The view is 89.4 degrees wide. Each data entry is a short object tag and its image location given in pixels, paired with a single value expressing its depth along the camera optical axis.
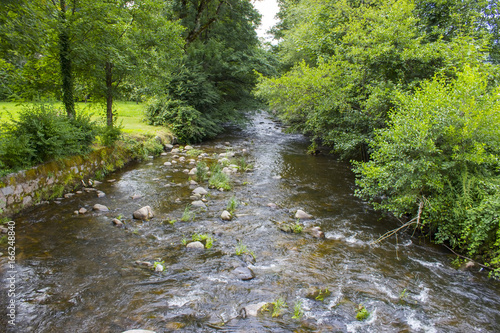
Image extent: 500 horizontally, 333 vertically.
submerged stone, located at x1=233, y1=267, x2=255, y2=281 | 4.97
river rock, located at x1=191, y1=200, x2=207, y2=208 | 8.06
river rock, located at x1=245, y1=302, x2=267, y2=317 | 4.10
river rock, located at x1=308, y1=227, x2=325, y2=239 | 6.69
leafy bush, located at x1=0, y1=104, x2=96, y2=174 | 6.38
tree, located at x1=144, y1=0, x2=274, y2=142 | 17.23
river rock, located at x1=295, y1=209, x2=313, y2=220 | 7.73
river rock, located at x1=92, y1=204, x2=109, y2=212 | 7.21
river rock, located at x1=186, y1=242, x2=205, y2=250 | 5.82
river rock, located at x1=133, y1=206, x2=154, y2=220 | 6.97
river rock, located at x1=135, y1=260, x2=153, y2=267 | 5.09
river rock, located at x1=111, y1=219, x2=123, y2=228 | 6.48
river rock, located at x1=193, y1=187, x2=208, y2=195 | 9.08
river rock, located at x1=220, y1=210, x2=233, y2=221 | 7.23
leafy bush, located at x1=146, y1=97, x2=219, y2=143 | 16.58
